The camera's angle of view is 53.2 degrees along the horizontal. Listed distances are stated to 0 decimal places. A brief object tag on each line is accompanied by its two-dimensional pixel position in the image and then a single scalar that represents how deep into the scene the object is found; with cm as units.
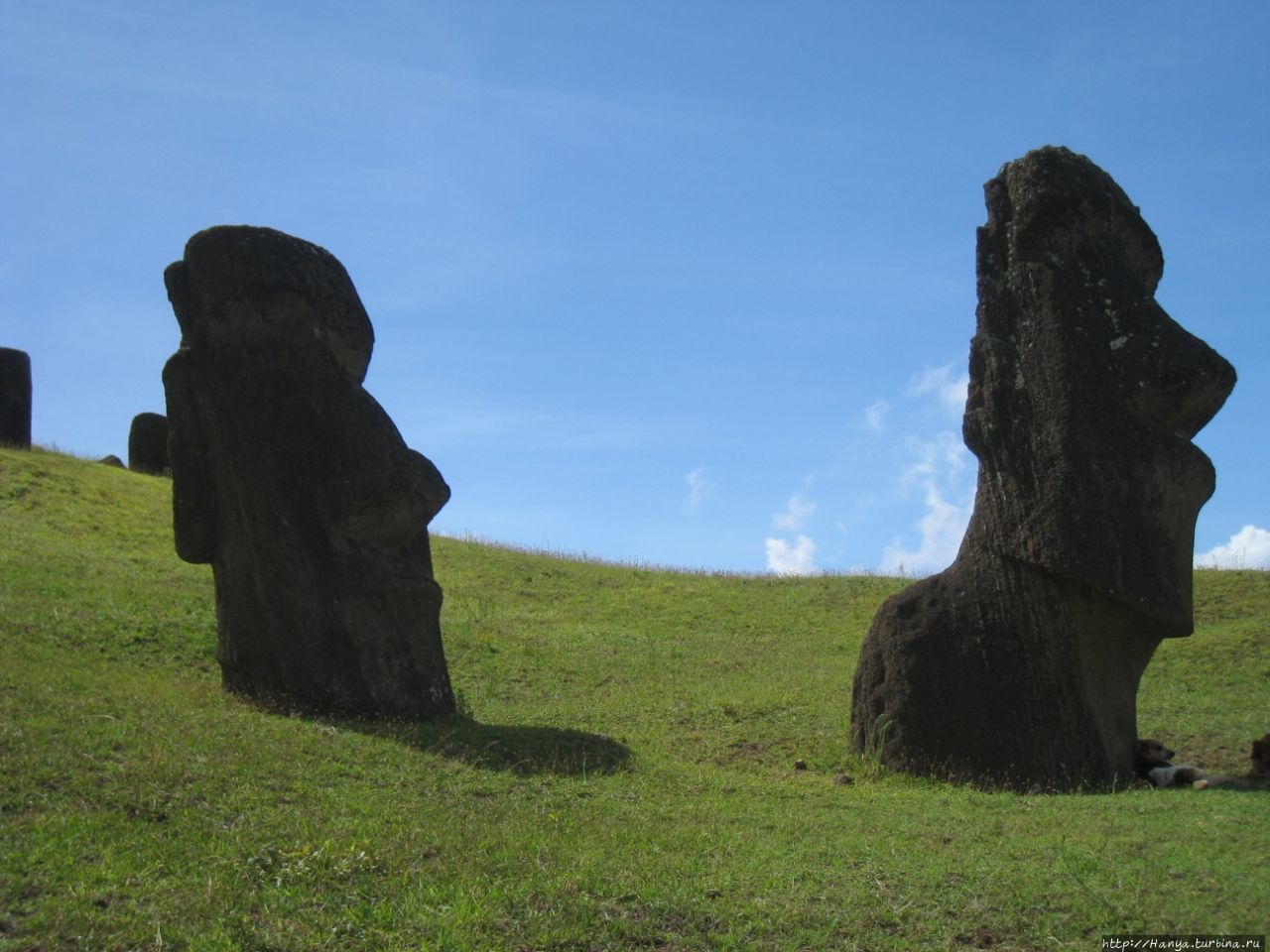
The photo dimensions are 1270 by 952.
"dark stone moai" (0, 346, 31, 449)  3284
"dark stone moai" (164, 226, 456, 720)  1256
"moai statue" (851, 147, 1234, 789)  1102
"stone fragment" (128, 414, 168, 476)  3572
